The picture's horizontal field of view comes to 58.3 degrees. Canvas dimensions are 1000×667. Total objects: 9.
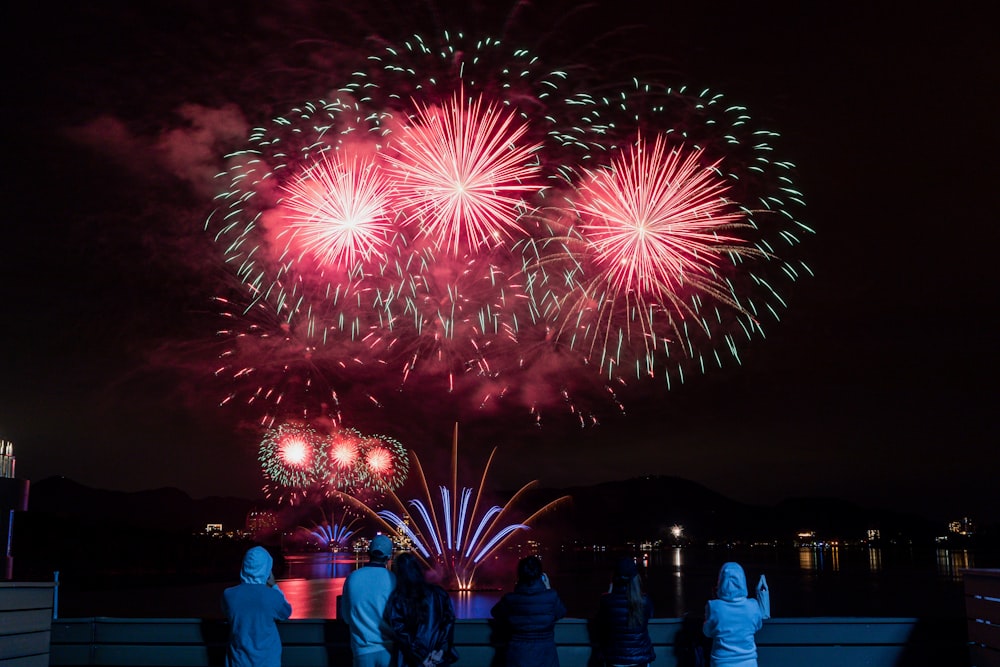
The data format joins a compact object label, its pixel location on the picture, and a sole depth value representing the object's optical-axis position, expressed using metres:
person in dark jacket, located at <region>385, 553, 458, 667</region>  7.05
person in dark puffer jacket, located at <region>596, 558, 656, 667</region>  7.60
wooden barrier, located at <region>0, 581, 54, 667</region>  8.22
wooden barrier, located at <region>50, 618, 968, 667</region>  8.30
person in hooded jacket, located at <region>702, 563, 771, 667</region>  7.60
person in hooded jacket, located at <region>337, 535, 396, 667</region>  7.25
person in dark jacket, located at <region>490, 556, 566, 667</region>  7.44
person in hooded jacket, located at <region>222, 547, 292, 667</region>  7.40
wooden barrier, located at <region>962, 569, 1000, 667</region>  7.66
